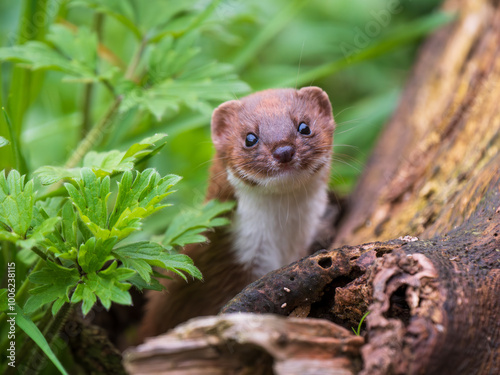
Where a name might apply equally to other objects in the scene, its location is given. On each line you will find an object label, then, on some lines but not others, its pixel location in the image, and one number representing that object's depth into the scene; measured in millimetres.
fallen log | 1730
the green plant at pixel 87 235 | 2043
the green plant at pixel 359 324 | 2074
